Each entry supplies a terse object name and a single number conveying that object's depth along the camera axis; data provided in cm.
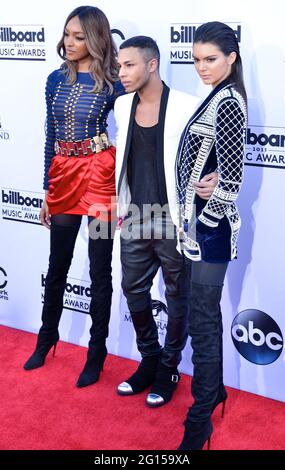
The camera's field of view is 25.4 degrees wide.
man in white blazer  271
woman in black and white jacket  233
